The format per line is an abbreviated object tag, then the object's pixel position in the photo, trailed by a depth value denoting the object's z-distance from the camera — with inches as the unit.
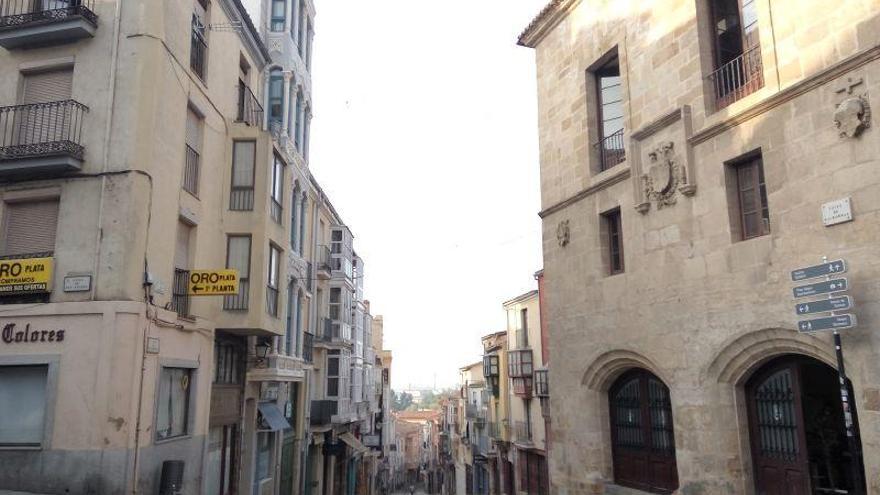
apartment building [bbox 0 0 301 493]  414.6
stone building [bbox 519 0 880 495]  359.6
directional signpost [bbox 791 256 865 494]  319.9
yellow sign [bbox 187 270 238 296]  488.1
